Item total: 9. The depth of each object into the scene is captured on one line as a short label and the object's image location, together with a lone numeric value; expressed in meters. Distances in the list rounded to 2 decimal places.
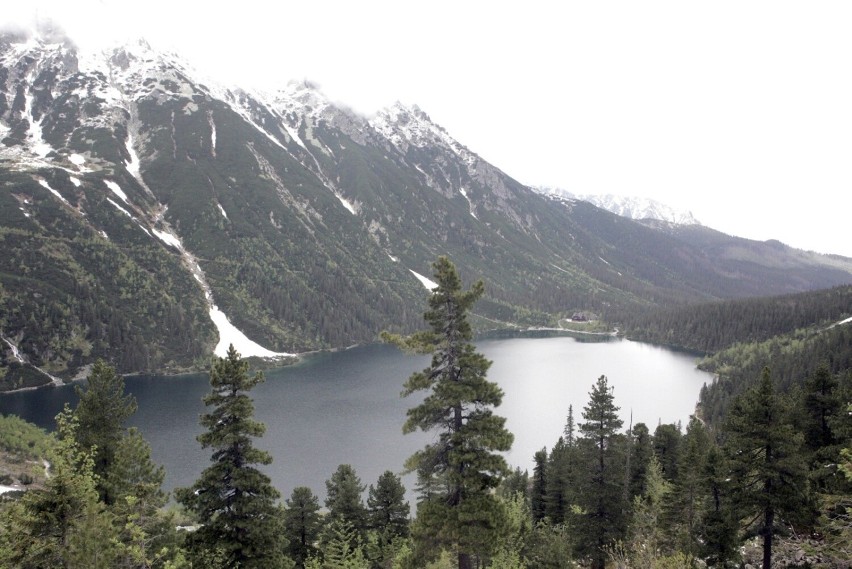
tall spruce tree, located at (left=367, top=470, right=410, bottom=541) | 44.16
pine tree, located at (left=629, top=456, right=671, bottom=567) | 34.22
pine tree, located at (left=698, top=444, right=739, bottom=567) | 27.42
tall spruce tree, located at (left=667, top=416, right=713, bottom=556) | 35.20
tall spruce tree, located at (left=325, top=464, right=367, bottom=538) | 42.97
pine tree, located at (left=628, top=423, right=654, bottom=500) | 50.56
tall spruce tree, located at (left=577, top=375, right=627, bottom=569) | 32.97
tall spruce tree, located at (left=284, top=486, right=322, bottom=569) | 39.44
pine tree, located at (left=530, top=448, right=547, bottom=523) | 51.91
